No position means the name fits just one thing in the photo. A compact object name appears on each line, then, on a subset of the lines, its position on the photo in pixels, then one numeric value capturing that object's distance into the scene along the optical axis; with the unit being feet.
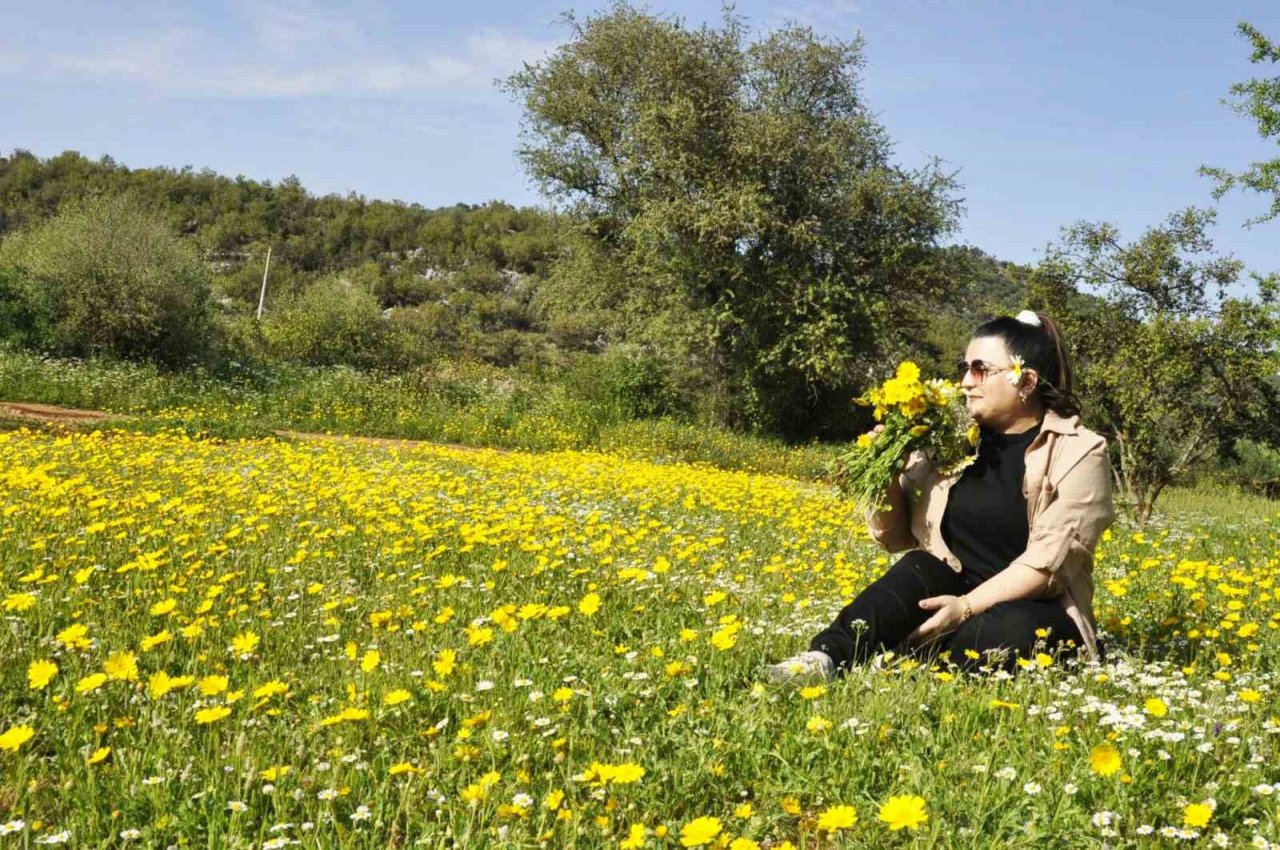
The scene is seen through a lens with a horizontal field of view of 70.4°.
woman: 10.07
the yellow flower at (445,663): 8.52
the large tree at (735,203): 66.80
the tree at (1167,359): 39.11
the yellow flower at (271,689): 7.35
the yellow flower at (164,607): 9.52
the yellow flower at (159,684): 7.33
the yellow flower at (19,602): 9.59
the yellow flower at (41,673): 7.35
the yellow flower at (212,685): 7.50
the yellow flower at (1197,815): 5.70
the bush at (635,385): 73.77
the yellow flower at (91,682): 7.04
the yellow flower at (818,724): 7.19
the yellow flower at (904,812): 5.27
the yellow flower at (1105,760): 6.04
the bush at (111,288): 66.95
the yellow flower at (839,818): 5.36
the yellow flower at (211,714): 6.69
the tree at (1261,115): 55.88
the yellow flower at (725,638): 8.28
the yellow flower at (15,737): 6.07
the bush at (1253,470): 67.21
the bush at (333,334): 88.74
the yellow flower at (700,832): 5.15
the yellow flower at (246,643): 9.29
